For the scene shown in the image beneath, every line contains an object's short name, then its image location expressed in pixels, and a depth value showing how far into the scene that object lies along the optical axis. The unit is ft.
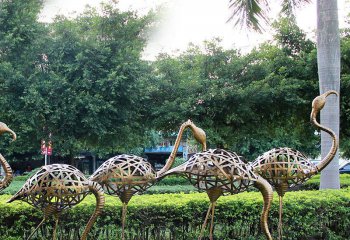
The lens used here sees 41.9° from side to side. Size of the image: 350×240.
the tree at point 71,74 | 39.83
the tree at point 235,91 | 42.01
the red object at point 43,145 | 44.54
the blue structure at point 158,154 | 129.35
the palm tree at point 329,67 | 26.53
